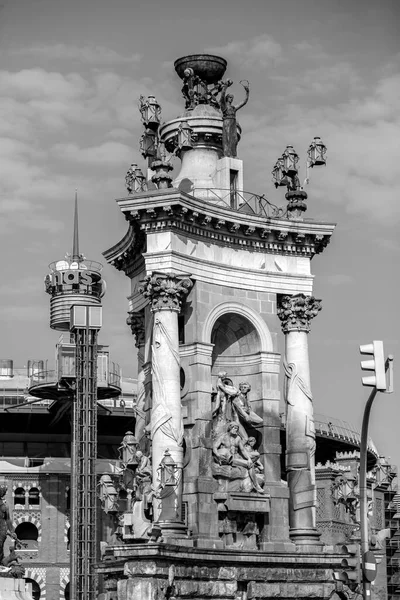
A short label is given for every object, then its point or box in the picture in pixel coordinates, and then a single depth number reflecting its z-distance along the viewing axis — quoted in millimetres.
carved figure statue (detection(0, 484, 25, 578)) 38556
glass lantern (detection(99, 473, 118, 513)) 48844
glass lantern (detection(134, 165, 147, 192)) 49312
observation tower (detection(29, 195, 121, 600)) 60844
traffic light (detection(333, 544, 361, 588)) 32344
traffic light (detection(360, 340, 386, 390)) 29473
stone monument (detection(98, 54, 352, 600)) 43406
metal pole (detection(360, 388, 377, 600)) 31312
